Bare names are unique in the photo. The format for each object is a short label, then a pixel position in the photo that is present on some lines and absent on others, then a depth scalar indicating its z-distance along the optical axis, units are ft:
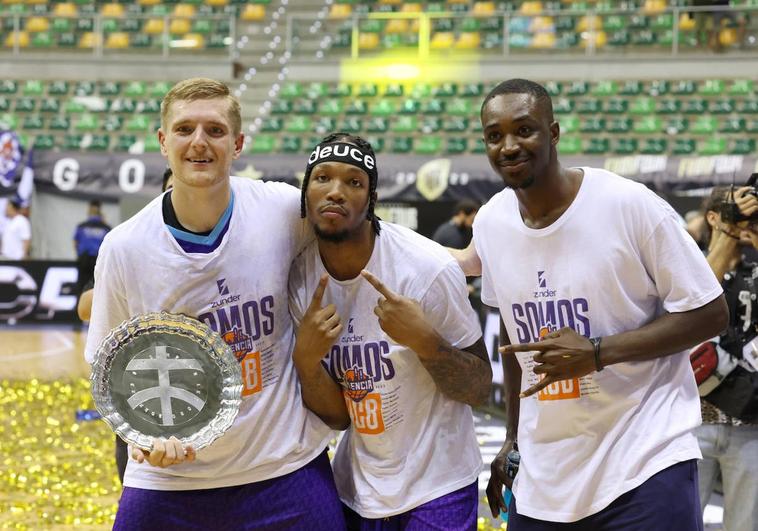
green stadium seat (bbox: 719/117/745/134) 51.70
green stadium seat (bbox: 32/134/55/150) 56.95
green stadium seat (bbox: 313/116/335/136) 55.57
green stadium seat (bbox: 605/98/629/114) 54.54
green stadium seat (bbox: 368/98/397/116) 57.06
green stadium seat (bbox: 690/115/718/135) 52.65
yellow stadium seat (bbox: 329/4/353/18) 62.60
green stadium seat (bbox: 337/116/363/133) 55.67
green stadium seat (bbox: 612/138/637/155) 51.72
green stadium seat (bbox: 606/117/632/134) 53.67
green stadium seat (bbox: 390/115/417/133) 55.88
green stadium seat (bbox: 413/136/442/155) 53.93
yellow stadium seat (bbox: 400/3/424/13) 62.39
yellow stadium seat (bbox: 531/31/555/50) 55.88
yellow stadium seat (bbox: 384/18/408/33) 57.52
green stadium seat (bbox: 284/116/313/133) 56.24
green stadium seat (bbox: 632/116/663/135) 53.47
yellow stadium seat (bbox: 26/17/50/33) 63.87
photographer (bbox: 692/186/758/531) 12.43
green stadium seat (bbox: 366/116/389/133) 55.83
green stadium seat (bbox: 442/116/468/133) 54.80
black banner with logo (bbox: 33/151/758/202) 42.29
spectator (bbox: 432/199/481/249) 31.96
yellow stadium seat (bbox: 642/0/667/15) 55.27
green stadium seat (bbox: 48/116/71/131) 59.21
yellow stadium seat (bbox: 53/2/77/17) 66.03
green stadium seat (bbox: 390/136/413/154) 54.24
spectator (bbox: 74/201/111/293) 37.78
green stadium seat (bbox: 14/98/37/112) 60.54
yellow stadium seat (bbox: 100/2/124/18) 65.82
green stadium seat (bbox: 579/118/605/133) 53.52
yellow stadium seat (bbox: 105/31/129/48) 62.03
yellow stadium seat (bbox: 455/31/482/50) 56.95
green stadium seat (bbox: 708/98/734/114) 52.80
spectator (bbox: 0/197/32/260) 44.98
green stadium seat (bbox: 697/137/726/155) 50.39
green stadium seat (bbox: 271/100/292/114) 58.34
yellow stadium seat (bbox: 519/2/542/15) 60.44
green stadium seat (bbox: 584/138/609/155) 52.08
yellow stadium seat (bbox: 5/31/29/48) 63.05
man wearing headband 9.24
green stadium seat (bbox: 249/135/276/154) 54.96
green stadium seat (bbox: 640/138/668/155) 51.52
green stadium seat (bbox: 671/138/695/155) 51.70
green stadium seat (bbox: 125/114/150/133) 58.08
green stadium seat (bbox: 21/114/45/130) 59.21
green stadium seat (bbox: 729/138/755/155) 50.19
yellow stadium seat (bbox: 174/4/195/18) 66.10
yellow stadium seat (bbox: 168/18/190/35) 60.95
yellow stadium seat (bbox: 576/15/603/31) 55.67
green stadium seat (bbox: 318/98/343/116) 57.11
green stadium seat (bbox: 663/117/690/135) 53.06
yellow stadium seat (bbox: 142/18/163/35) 61.46
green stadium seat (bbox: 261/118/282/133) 56.85
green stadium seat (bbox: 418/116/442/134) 55.42
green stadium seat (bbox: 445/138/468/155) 53.26
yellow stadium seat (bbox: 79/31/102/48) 62.44
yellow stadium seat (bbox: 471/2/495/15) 61.41
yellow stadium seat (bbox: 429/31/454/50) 57.57
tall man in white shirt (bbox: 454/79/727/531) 8.16
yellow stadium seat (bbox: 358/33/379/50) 57.98
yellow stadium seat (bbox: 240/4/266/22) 64.90
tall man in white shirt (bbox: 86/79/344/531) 9.09
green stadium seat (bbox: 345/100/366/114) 56.95
